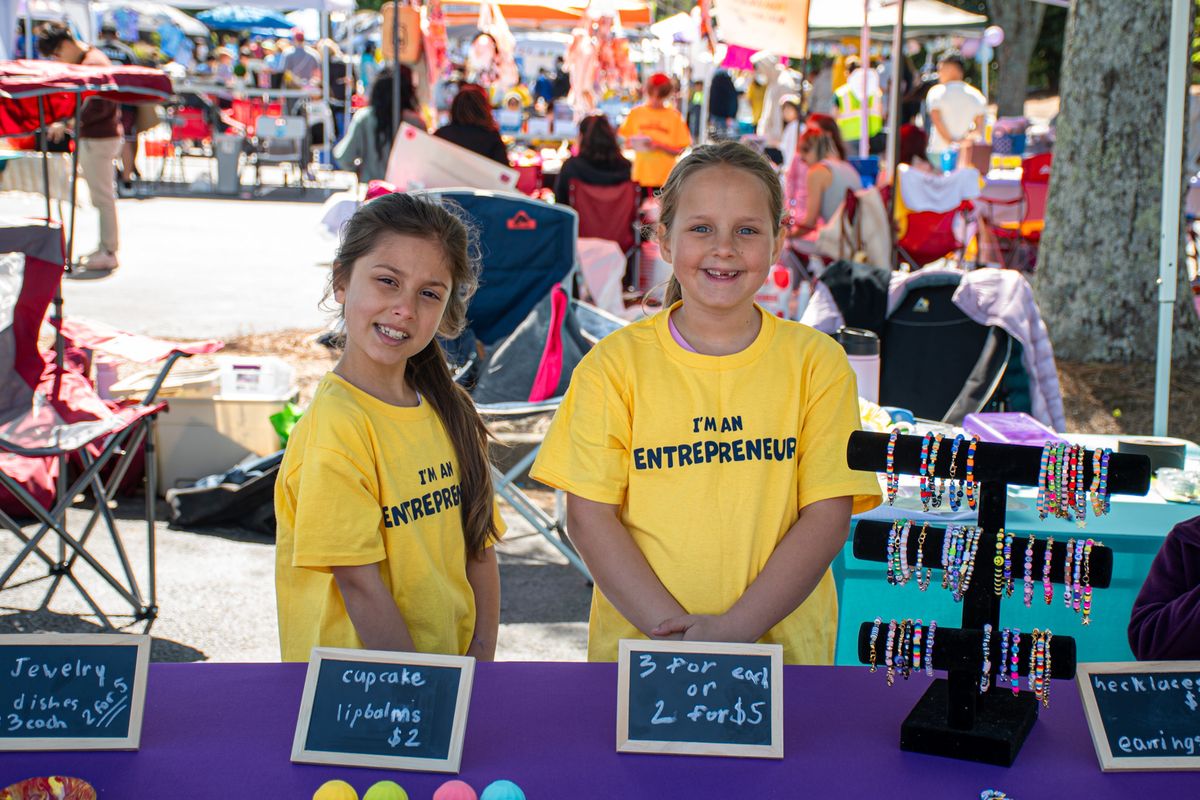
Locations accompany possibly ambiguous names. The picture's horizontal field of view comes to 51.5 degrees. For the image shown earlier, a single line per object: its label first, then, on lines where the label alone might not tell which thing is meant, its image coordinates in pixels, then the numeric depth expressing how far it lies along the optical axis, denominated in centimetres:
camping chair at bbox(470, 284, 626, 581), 404
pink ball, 139
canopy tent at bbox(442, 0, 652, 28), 1555
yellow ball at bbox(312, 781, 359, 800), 138
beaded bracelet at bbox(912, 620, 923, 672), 153
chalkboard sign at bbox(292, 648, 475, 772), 150
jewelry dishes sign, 154
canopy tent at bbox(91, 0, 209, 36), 2467
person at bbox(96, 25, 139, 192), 1552
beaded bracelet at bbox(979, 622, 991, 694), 152
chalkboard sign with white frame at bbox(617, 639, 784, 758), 154
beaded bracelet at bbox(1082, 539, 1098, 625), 146
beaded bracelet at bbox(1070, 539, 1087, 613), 147
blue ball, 139
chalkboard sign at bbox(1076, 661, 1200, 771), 152
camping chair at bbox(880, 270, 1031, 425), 424
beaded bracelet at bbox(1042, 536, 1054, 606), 148
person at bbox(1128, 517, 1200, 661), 178
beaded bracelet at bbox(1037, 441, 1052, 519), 148
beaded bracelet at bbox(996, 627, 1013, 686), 152
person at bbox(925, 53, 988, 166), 1246
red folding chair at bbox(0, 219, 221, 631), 373
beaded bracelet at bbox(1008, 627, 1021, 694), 151
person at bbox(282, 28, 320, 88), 2216
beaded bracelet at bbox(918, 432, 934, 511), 151
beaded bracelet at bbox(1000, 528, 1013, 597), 150
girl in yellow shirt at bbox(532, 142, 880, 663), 197
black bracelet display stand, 148
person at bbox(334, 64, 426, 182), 920
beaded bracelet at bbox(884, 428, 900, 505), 153
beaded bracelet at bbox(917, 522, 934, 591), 151
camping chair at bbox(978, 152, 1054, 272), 1021
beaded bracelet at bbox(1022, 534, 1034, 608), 148
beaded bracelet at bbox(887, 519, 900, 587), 152
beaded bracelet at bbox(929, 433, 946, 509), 151
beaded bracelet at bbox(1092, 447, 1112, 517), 146
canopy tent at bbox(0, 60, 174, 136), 415
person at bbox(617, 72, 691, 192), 1055
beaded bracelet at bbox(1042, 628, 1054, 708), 149
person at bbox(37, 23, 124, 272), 985
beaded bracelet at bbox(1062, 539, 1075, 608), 147
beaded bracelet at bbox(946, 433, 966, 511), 151
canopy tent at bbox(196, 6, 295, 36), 2725
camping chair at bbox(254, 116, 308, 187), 1708
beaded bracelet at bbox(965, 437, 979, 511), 151
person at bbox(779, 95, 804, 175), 1172
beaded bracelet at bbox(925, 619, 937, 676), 153
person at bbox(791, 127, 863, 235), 869
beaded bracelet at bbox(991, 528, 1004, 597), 150
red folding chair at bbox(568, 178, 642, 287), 890
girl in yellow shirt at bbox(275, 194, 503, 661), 188
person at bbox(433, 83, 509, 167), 842
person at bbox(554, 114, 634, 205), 883
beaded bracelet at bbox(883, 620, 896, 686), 153
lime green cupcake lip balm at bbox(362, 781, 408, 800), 138
